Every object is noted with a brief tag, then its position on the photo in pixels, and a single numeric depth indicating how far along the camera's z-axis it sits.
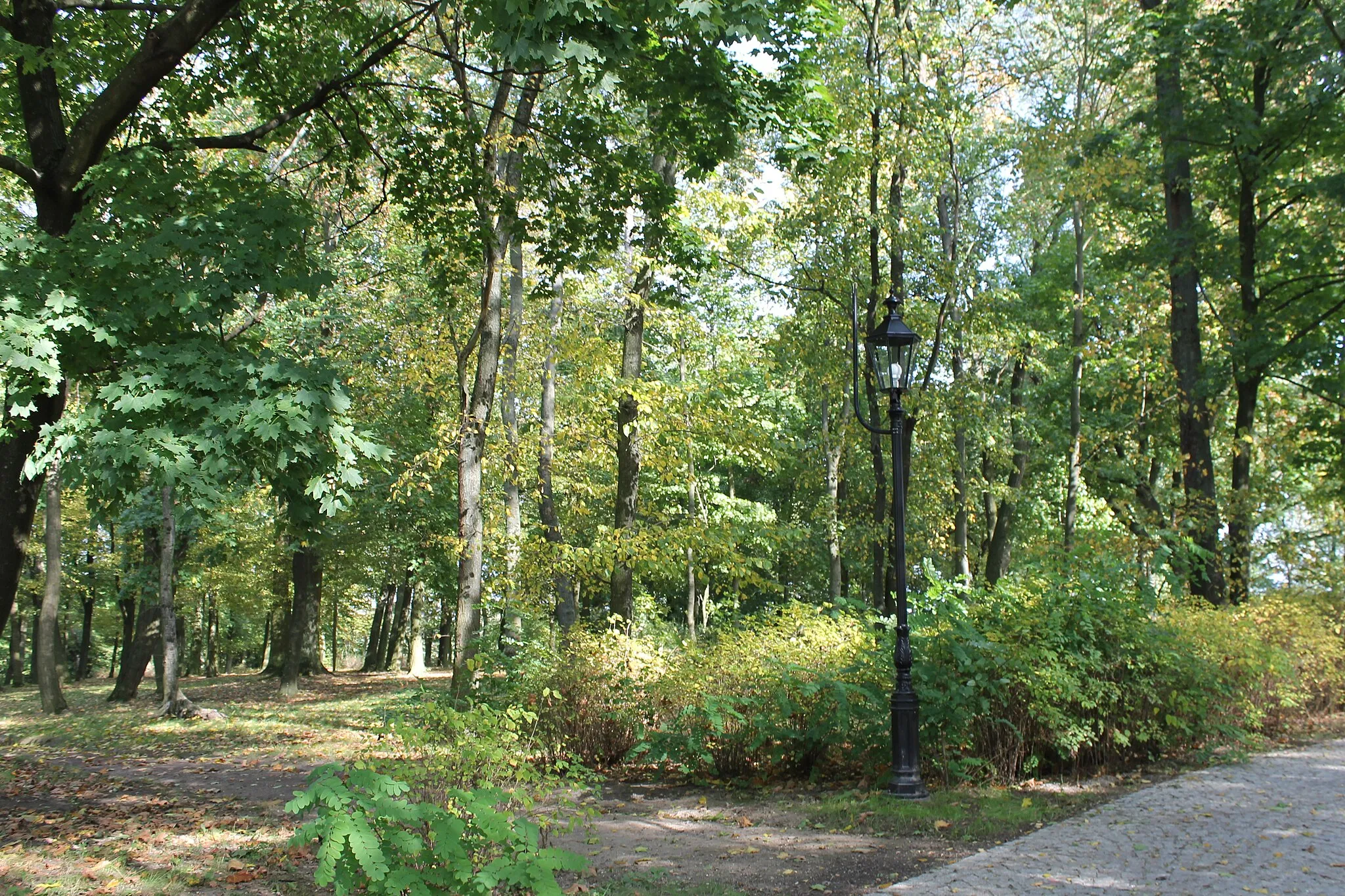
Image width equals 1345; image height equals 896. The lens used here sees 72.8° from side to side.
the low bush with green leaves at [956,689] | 8.41
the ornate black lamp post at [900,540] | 7.90
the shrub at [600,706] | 9.40
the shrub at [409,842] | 3.62
